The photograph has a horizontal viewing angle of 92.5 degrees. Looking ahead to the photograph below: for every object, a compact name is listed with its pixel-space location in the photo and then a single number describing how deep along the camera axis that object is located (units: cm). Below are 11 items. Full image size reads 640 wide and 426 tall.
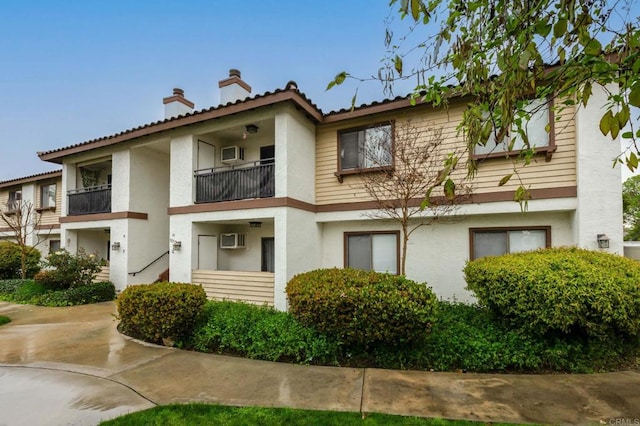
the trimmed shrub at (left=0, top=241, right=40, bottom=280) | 1391
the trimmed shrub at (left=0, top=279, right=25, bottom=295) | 1173
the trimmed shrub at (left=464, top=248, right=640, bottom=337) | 446
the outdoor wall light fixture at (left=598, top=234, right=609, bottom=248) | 644
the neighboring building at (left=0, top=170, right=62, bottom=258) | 1560
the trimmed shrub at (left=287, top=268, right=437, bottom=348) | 477
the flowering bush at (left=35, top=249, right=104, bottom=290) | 1048
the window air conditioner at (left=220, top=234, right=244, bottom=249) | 1019
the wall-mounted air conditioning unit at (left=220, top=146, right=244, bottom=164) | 1036
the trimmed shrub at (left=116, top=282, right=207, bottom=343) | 590
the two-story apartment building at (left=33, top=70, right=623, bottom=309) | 695
